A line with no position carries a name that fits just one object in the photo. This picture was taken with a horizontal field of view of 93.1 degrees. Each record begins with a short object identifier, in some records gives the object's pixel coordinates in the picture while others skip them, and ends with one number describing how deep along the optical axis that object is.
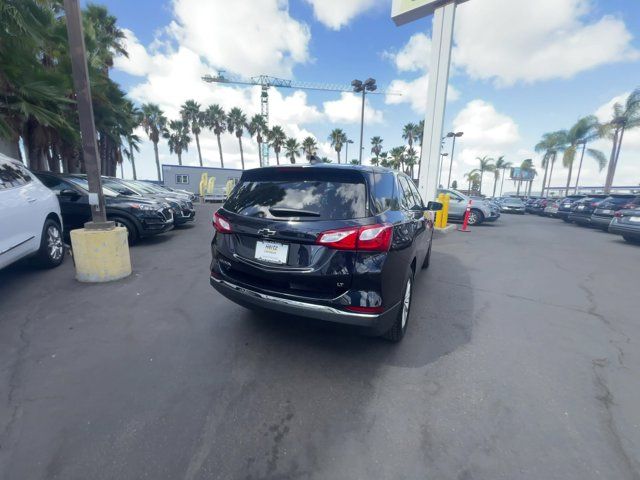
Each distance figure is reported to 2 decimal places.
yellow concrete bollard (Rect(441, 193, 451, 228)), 10.96
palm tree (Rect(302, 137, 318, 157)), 45.03
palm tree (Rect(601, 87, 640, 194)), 24.34
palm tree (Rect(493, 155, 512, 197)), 64.31
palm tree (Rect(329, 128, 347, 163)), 41.95
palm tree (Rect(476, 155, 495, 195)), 64.25
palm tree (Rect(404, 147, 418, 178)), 46.33
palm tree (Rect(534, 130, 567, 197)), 34.22
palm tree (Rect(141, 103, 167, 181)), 38.75
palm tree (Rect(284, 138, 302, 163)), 46.19
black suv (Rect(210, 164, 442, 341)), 2.37
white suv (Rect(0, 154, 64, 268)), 3.81
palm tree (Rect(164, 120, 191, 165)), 43.41
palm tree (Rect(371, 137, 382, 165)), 48.65
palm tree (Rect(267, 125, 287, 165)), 45.59
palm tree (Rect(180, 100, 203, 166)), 42.53
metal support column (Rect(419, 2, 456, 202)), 10.66
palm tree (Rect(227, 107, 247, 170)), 44.12
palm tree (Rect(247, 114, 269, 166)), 44.81
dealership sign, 10.79
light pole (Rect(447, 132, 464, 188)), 27.51
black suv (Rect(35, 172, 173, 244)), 6.42
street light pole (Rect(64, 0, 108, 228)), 4.24
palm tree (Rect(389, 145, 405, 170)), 47.00
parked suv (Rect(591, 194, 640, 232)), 11.93
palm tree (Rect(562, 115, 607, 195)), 29.90
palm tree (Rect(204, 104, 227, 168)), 43.69
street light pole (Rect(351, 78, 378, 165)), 17.50
